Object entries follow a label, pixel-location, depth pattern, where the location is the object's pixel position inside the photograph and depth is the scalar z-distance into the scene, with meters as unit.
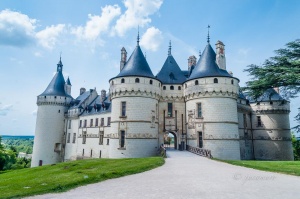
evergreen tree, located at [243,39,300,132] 17.89
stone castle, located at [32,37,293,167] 24.11
